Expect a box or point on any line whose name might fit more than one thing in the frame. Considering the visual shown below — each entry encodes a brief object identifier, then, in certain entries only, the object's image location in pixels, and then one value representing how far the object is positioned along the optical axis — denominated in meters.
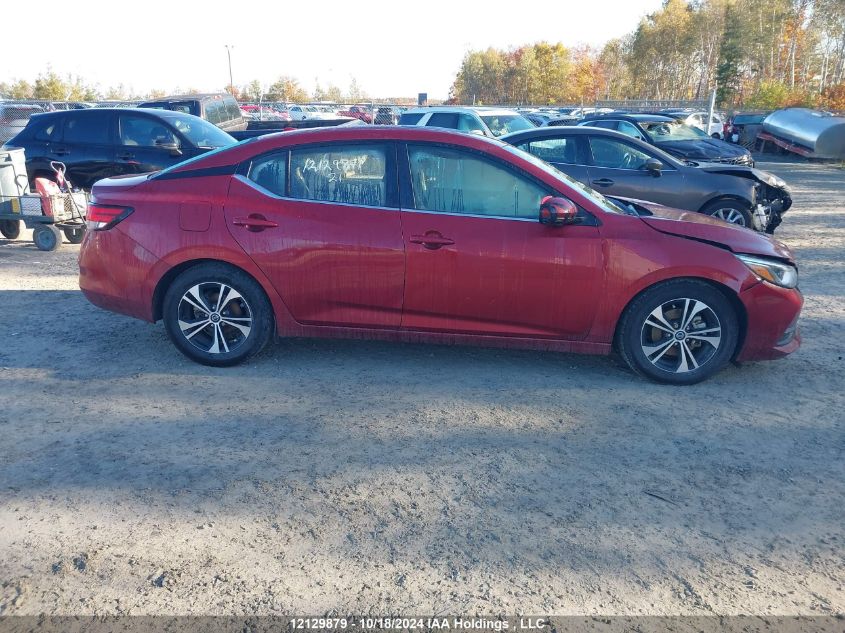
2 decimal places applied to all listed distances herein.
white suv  15.36
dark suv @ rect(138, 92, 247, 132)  15.72
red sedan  4.57
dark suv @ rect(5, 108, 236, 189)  10.45
